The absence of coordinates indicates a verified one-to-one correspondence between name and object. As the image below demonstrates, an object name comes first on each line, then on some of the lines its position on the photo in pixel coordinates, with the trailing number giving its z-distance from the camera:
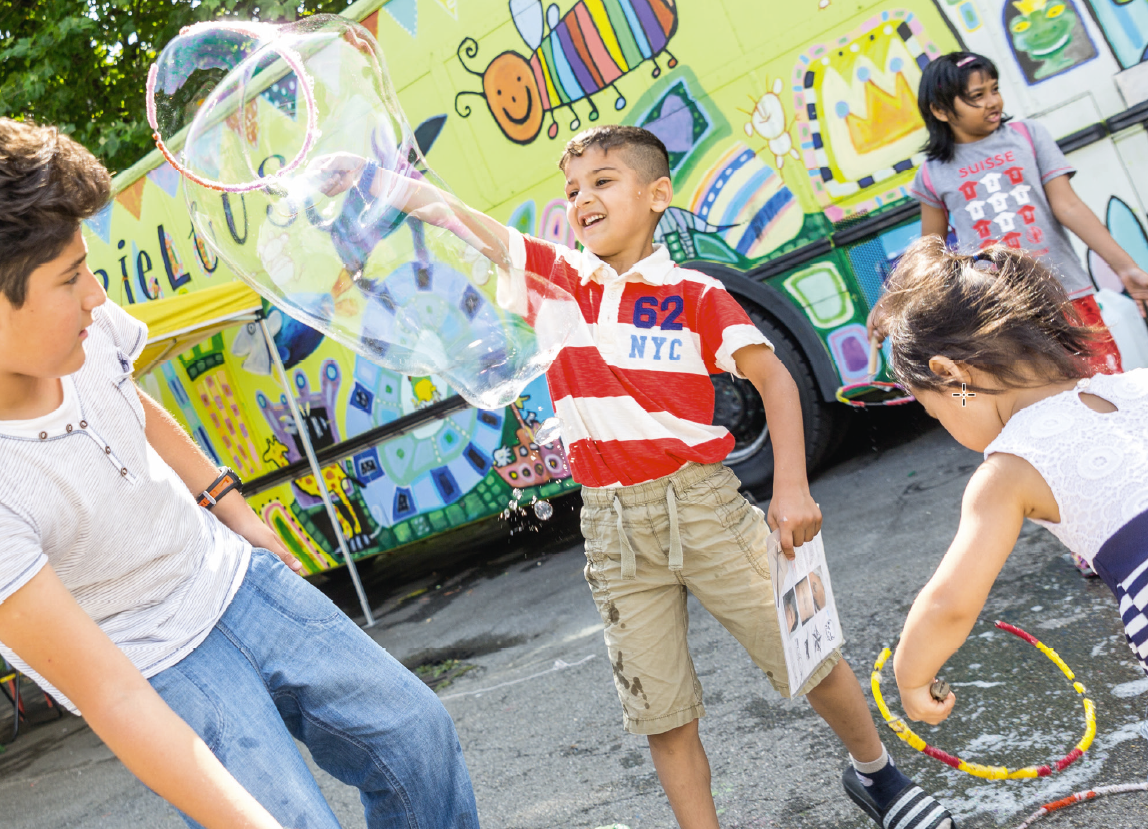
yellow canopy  6.02
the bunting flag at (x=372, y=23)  5.84
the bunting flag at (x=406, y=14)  5.73
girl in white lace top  1.57
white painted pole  6.24
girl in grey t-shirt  3.39
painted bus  4.29
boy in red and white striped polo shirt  2.23
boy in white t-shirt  1.42
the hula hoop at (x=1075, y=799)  2.10
